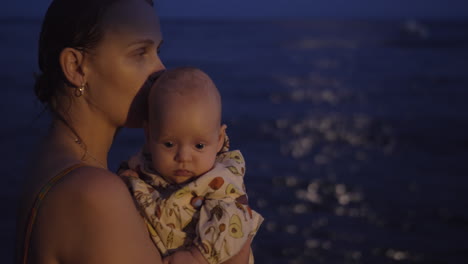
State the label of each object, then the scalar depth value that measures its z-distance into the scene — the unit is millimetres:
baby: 1909
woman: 1646
